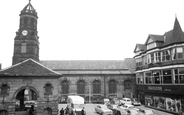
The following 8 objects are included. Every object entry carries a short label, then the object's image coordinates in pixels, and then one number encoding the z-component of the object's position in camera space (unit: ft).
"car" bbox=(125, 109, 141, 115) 69.86
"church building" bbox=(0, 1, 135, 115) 137.90
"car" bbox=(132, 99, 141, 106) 114.62
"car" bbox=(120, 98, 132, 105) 114.11
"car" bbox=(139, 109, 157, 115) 69.10
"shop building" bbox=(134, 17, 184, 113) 84.28
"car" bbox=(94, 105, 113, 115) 79.92
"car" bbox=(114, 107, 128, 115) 74.13
